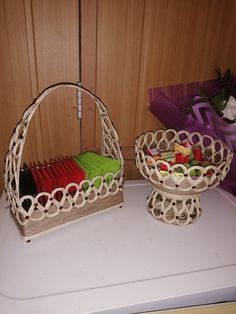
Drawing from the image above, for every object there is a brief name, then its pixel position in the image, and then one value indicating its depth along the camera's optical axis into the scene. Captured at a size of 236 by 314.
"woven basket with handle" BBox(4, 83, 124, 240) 0.65
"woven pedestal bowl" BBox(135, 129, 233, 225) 0.68
